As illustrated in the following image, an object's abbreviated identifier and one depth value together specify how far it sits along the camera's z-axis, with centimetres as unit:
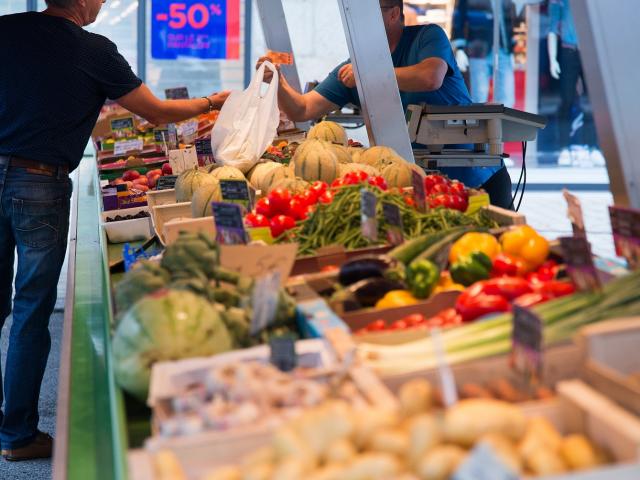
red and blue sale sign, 1170
